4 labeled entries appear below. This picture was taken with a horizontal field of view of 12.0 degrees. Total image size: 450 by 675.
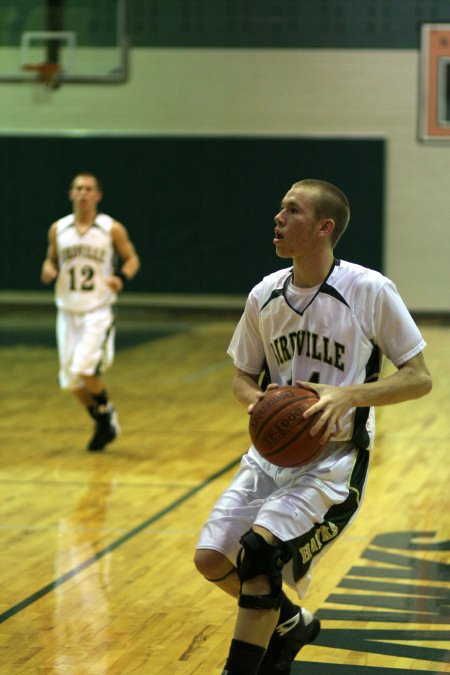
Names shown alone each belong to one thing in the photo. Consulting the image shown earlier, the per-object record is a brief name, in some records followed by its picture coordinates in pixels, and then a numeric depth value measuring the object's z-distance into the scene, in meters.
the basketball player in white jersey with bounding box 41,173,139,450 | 14.86
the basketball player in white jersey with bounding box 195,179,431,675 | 6.48
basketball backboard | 27.10
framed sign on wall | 19.13
